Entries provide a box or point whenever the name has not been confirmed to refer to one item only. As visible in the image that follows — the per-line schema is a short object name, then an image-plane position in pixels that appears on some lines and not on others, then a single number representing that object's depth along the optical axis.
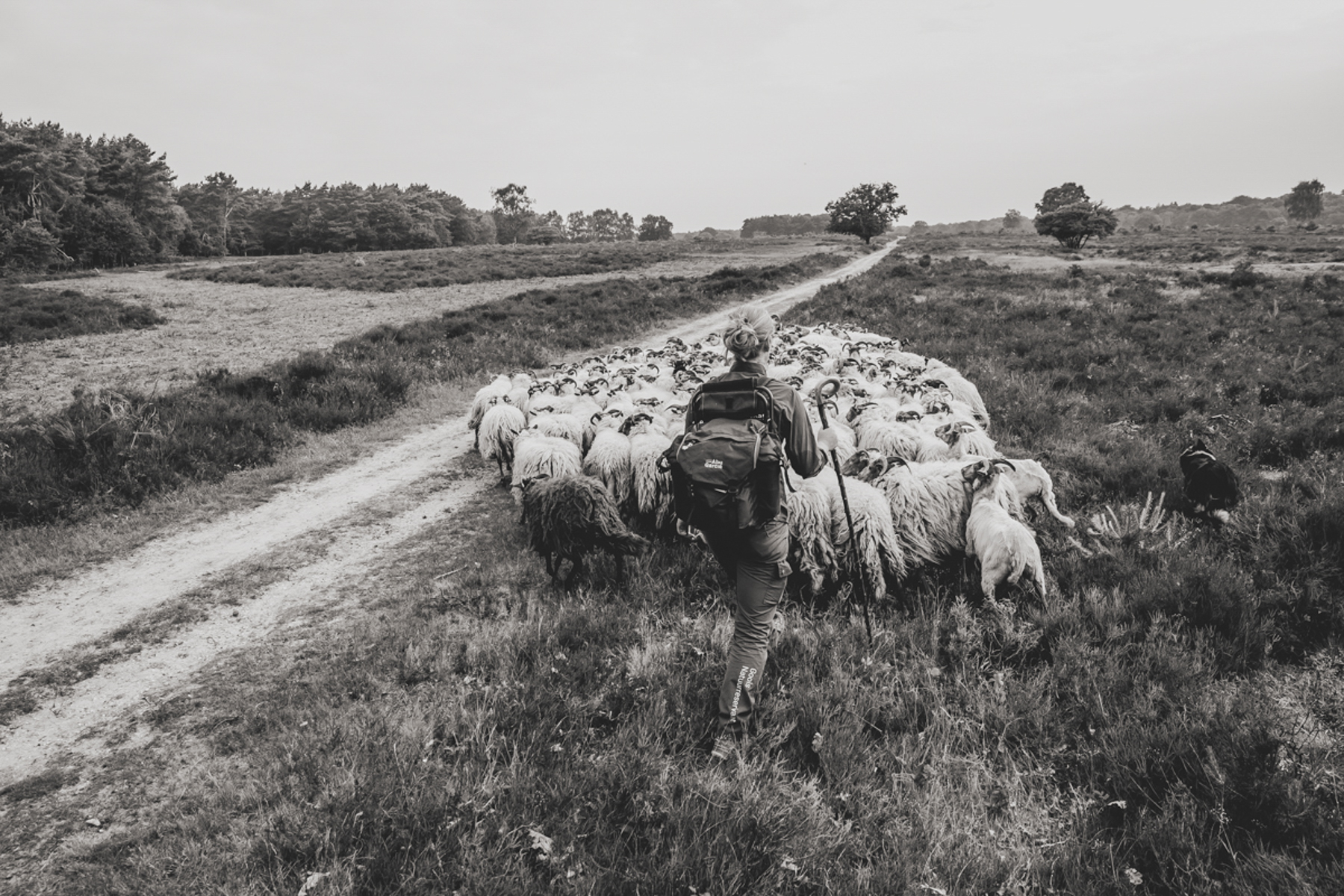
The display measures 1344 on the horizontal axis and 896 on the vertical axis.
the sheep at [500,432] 9.52
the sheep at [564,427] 9.09
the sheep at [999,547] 5.41
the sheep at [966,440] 7.98
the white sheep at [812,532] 5.99
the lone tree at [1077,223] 60.12
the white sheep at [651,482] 7.37
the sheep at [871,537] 5.88
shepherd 3.65
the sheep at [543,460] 7.89
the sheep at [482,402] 10.88
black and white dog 6.68
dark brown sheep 6.19
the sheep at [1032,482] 6.73
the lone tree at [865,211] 81.75
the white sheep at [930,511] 6.30
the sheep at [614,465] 7.88
